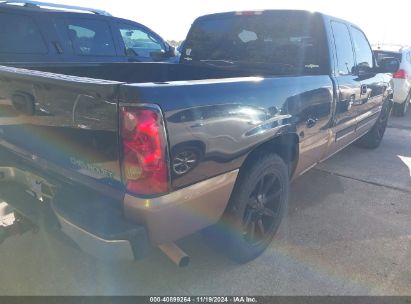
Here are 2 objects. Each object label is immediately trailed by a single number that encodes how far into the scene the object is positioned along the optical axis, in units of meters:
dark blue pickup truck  1.74
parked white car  8.25
